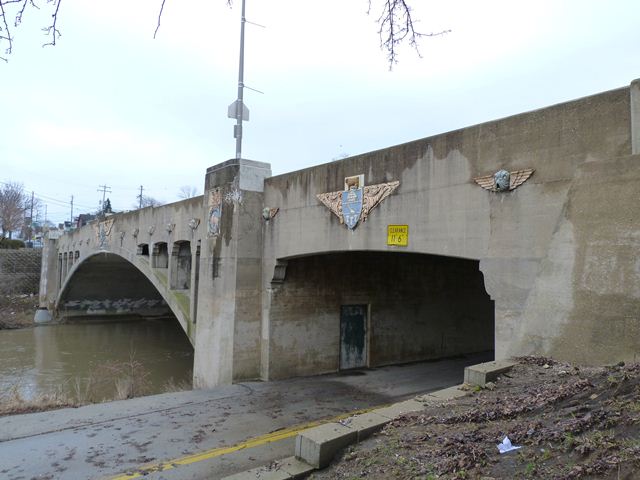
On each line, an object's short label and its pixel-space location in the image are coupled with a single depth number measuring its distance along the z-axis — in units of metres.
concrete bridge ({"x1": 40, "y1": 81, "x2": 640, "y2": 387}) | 5.23
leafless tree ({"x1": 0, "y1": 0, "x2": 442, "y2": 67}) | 3.43
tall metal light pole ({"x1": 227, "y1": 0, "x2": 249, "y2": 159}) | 12.26
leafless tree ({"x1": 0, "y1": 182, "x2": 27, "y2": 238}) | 55.38
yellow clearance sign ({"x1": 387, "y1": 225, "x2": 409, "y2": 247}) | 8.10
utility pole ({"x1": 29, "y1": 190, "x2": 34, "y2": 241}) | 75.95
